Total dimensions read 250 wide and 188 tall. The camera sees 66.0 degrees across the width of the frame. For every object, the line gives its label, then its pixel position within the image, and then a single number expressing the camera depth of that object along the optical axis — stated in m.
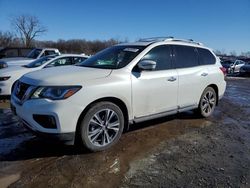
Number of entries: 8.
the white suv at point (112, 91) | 2.64
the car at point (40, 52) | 9.87
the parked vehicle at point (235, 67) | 18.77
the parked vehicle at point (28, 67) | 5.52
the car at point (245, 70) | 17.15
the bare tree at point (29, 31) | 46.59
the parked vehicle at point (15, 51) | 12.86
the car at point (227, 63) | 18.44
